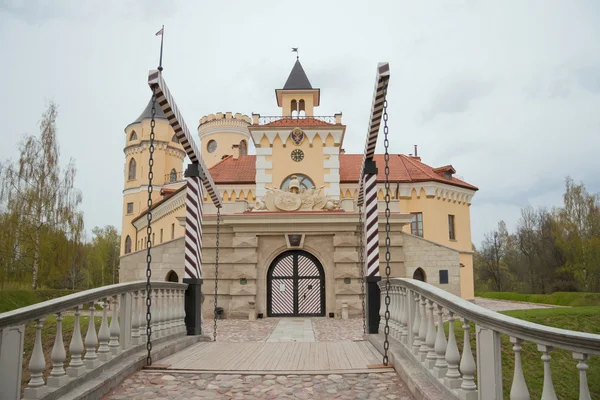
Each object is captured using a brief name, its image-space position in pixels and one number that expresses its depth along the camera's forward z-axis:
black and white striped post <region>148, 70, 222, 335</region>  11.46
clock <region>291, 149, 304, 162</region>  30.61
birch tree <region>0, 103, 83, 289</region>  29.53
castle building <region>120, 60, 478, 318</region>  20.69
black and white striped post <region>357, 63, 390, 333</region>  11.23
